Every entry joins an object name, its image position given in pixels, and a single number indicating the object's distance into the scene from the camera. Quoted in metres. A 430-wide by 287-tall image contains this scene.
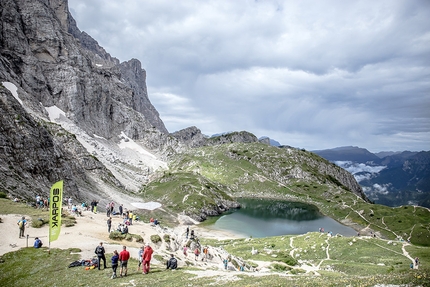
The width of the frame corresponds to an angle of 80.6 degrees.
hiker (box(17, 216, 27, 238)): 35.84
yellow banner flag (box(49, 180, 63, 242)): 31.19
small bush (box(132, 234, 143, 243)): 42.84
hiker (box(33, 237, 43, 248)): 33.77
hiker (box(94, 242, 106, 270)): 28.55
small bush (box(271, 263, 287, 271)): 46.74
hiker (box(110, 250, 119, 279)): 25.59
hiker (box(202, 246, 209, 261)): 43.46
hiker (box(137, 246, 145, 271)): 29.33
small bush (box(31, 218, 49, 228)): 40.42
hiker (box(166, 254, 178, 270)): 31.41
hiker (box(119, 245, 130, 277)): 26.58
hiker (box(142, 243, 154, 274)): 27.92
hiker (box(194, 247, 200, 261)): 41.47
